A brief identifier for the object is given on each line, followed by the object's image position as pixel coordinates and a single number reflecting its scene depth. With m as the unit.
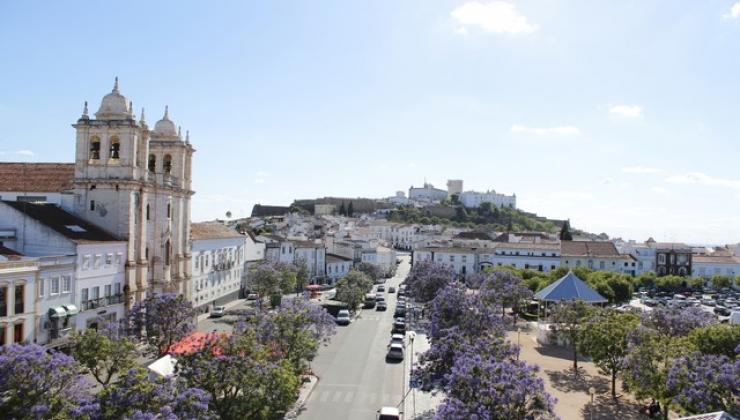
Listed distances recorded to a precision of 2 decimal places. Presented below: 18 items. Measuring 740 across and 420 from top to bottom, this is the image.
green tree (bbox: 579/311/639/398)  29.16
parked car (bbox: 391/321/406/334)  46.34
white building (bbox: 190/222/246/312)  55.09
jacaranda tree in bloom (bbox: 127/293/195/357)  31.86
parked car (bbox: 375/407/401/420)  25.19
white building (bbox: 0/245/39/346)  28.83
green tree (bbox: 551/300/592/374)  36.67
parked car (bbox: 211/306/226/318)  52.81
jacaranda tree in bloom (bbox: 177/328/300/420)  19.67
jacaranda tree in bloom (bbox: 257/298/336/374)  27.22
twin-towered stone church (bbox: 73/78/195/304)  40.00
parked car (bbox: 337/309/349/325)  50.85
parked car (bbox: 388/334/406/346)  39.72
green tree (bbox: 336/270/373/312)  54.72
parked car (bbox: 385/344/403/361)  37.35
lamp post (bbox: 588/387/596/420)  27.49
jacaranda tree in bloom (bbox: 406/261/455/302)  50.72
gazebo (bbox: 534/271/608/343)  46.31
